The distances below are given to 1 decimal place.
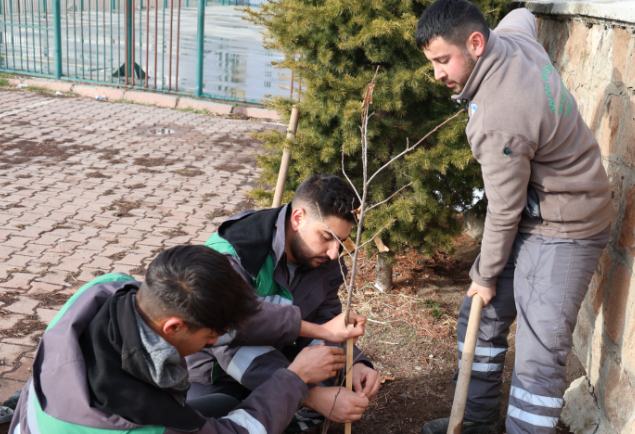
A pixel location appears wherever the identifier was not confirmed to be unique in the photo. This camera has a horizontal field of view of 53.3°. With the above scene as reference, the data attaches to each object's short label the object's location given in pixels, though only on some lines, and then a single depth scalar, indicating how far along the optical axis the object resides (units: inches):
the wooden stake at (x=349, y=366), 103.0
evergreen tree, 148.3
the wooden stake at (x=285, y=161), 152.7
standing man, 96.0
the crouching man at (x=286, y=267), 100.4
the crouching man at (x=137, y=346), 68.0
